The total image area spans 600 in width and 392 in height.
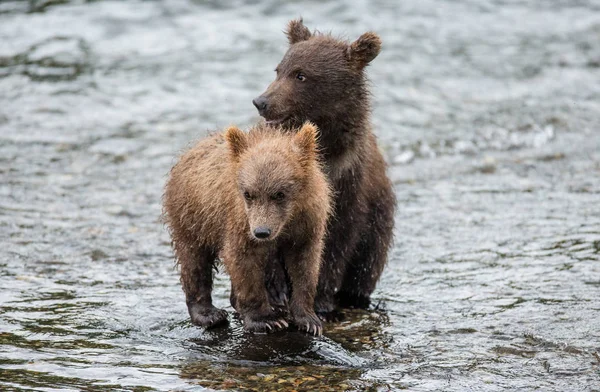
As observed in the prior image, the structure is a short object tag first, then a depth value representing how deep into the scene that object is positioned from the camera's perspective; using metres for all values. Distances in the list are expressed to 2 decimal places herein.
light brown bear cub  13.61
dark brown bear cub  16.66
